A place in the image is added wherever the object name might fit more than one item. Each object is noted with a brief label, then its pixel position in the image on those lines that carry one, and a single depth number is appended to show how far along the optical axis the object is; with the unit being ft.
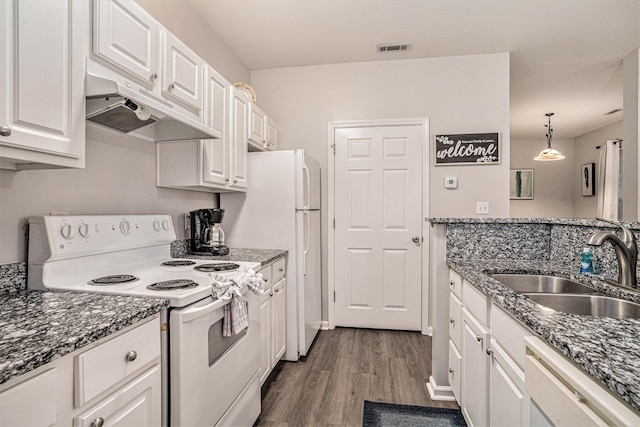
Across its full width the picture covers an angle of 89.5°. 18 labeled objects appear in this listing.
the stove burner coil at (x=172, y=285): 4.24
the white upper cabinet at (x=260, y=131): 8.77
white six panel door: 10.65
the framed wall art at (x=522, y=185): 20.16
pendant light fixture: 16.09
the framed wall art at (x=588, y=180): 18.33
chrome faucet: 4.23
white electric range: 3.89
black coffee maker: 7.50
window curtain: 16.17
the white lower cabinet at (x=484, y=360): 3.57
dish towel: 4.63
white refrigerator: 8.23
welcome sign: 10.21
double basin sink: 4.00
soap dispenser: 5.10
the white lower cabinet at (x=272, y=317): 6.89
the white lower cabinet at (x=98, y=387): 2.31
